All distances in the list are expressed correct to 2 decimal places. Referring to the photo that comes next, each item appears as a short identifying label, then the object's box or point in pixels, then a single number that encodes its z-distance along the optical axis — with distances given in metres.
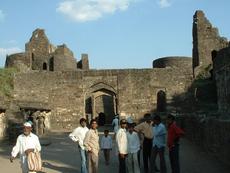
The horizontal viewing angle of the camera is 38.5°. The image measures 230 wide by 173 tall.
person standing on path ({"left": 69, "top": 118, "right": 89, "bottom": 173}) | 7.42
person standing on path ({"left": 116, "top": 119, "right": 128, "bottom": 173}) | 7.02
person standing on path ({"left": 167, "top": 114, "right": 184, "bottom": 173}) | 6.84
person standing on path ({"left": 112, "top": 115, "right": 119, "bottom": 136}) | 11.61
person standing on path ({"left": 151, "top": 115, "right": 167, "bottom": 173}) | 7.18
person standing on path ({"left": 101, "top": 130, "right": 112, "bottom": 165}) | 9.18
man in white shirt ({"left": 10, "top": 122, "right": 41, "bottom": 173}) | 5.88
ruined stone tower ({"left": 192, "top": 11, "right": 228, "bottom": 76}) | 22.96
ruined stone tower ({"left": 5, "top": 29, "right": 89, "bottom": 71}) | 27.04
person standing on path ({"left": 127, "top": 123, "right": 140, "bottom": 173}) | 7.08
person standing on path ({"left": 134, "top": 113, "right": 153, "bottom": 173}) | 7.81
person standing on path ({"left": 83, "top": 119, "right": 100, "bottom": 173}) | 6.95
